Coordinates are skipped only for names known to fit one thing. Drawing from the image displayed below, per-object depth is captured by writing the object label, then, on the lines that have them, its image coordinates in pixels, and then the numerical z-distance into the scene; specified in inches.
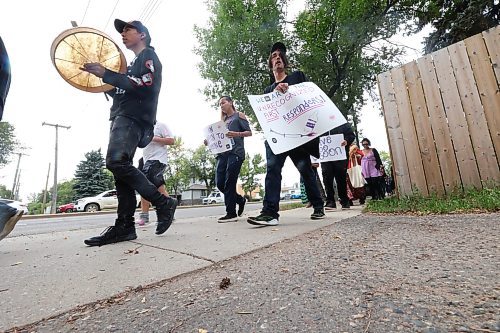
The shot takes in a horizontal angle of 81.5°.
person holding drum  88.7
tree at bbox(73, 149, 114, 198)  1320.1
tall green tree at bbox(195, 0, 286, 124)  451.5
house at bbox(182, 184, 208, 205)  2151.2
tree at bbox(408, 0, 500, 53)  306.7
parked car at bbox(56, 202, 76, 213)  928.3
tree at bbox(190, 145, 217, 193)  1771.7
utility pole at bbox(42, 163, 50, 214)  1263.5
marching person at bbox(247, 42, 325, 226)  117.6
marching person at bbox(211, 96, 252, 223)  159.5
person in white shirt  156.6
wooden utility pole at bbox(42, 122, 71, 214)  934.2
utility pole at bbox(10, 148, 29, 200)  1533.0
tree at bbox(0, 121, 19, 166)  1378.0
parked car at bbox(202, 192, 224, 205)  1603.8
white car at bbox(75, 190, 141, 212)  770.2
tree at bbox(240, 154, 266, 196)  2100.1
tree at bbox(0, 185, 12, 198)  2128.9
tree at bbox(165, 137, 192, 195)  1667.1
